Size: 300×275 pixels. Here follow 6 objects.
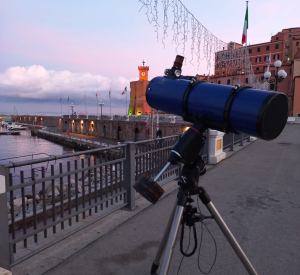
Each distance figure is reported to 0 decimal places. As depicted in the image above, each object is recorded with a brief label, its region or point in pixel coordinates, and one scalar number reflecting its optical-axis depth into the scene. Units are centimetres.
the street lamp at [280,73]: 1691
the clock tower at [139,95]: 6549
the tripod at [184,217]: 185
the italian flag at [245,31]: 1358
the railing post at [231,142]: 1053
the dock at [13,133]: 8018
